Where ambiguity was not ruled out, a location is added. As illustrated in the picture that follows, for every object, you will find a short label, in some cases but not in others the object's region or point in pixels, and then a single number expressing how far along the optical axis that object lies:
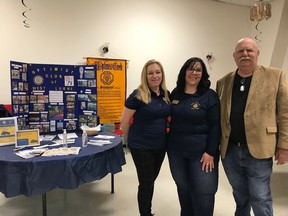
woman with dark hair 1.82
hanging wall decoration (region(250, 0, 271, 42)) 4.62
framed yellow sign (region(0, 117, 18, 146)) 2.34
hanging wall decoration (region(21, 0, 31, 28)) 4.27
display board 2.75
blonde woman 2.05
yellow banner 4.93
